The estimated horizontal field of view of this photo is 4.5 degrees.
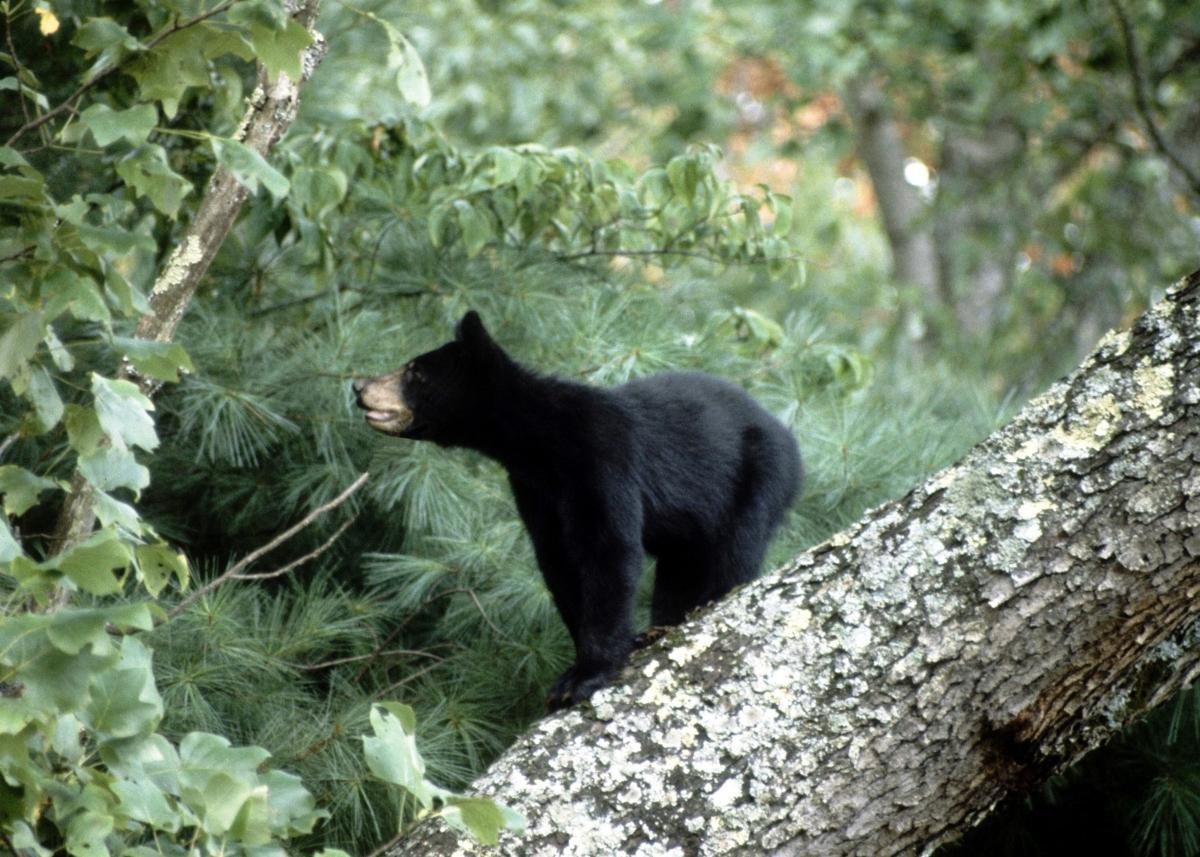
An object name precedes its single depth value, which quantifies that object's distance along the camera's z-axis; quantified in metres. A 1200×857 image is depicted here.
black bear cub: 23.67
